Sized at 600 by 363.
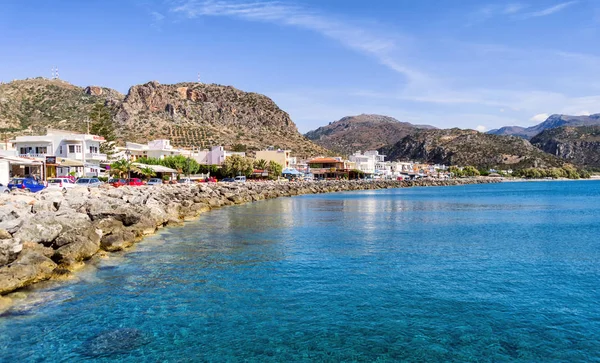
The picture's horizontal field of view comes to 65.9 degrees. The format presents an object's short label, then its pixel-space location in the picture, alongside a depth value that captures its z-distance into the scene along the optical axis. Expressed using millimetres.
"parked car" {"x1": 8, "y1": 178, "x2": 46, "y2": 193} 36344
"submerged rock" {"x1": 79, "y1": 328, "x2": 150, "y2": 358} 10852
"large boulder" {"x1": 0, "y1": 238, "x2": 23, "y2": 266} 15920
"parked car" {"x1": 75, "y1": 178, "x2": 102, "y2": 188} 44250
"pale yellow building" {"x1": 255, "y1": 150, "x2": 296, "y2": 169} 104938
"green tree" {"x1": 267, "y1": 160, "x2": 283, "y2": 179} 97600
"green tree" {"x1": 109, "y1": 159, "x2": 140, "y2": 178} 58156
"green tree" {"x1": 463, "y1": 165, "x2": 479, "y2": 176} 175125
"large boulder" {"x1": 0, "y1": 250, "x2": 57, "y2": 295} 14977
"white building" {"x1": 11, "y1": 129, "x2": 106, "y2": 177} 58581
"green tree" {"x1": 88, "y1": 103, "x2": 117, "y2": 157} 72500
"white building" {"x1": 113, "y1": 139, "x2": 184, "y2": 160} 80019
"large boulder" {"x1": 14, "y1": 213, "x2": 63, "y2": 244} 18234
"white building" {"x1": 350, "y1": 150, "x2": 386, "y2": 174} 143250
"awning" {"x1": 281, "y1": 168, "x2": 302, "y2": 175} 98812
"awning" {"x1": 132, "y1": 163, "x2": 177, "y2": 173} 62659
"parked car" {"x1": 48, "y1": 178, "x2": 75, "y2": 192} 38131
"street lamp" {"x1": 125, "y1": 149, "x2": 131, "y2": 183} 58547
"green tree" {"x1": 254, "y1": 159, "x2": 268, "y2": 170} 95812
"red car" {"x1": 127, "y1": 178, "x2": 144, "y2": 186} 53681
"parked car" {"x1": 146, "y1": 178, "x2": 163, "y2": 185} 57131
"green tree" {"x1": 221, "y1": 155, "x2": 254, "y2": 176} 84375
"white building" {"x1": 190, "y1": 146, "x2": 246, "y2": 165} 88938
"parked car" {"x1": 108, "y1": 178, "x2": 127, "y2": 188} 49050
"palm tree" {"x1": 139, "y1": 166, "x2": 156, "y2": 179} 60962
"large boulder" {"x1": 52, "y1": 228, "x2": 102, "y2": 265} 18406
